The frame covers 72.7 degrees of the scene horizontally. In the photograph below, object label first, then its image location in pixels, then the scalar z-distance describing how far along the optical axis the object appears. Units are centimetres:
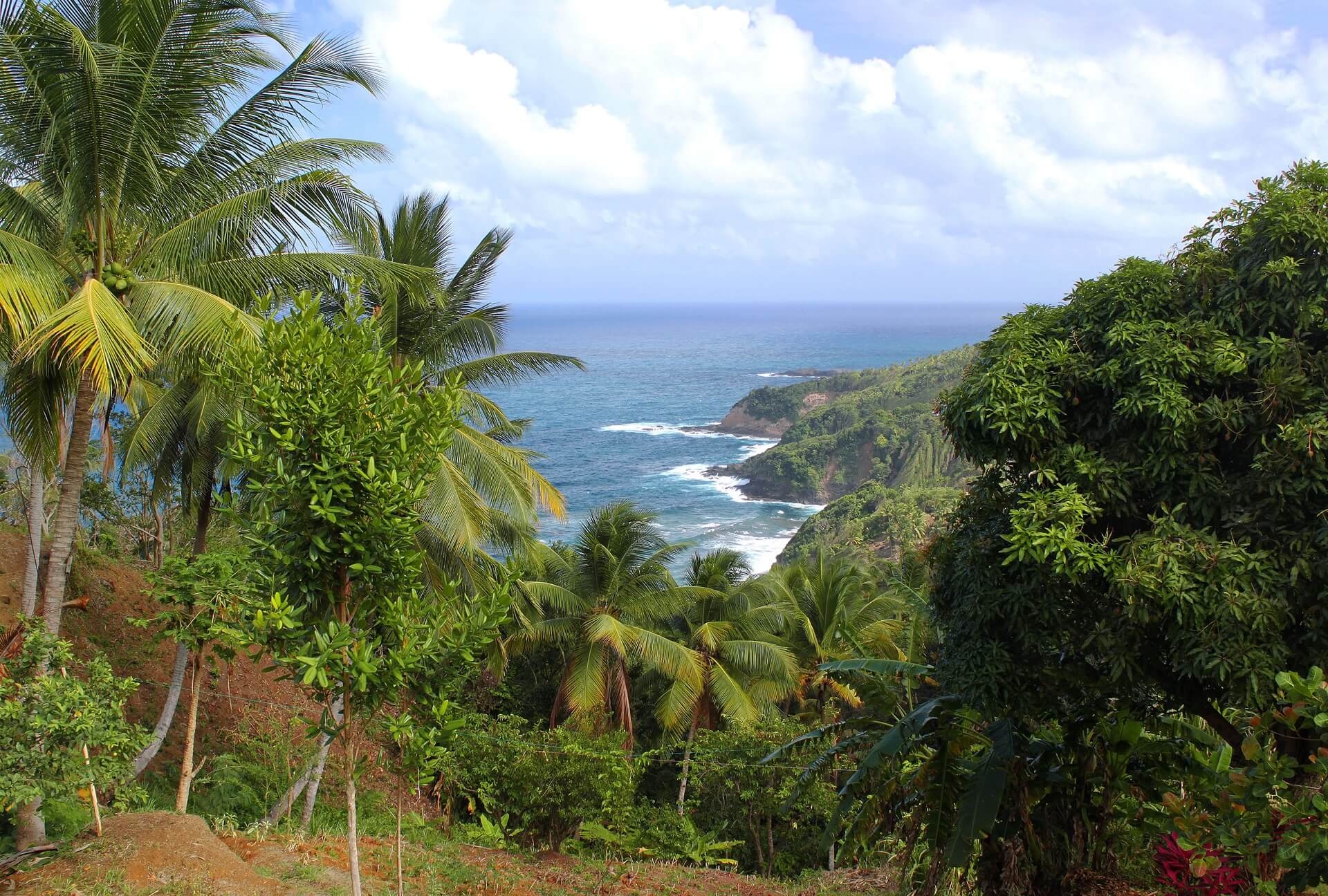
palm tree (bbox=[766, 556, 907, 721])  1933
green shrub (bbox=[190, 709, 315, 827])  1211
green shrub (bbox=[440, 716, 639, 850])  1345
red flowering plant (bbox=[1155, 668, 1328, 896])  395
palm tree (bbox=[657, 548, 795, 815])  1728
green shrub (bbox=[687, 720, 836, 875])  1521
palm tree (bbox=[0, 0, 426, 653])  798
